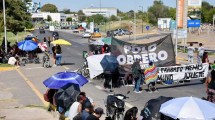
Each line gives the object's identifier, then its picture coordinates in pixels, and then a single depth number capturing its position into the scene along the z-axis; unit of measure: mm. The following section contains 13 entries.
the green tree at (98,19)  159375
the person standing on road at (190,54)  25681
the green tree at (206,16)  135500
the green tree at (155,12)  138500
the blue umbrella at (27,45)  28162
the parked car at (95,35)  73269
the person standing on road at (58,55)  26366
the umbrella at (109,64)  17656
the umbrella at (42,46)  35812
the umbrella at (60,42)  26531
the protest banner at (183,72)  17797
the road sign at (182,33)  34719
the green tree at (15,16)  41159
